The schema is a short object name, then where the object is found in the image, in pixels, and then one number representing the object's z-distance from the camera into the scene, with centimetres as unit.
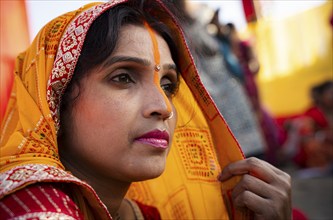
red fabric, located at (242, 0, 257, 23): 444
